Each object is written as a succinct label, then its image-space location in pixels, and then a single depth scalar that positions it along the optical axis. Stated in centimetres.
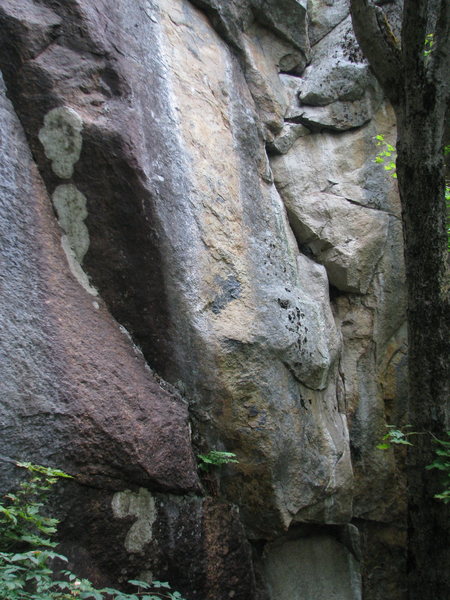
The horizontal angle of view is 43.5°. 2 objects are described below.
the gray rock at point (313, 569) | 465
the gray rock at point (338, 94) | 687
